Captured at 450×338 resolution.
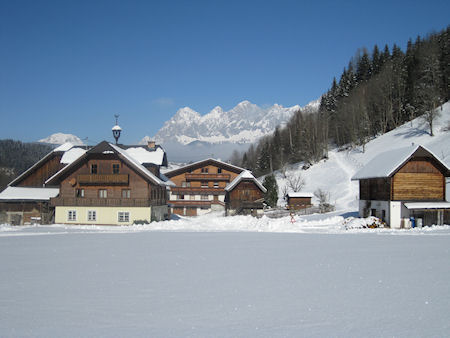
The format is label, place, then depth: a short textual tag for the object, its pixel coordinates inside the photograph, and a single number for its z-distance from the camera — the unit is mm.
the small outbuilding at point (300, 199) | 61344
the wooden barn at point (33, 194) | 42719
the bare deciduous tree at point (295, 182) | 70562
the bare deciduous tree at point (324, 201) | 53125
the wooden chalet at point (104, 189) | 41344
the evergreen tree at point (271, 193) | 63500
